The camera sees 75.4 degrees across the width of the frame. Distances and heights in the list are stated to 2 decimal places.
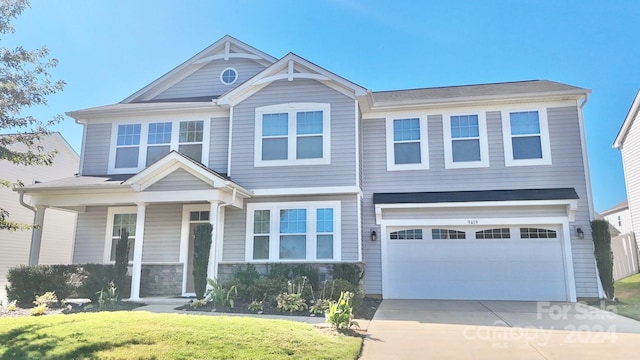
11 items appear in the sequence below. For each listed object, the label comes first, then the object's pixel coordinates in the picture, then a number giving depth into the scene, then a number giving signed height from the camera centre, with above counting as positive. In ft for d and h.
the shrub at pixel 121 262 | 35.12 -0.74
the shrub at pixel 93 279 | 34.14 -2.12
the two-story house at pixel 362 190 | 37.68 +5.84
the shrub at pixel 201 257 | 33.71 -0.30
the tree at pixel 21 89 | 26.16 +10.52
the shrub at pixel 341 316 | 23.62 -3.52
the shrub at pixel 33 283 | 33.06 -2.39
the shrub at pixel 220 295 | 31.48 -3.16
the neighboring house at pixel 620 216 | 92.73 +8.98
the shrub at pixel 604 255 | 35.94 -0.06
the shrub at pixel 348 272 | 34.96 -1.53
